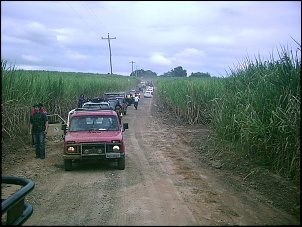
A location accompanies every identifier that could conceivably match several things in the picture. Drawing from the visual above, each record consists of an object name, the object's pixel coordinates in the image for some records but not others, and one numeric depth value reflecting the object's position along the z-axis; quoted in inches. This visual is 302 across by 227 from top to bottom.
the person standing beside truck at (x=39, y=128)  479.8
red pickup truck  400.8
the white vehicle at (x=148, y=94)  2404.0
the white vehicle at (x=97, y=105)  659.8
